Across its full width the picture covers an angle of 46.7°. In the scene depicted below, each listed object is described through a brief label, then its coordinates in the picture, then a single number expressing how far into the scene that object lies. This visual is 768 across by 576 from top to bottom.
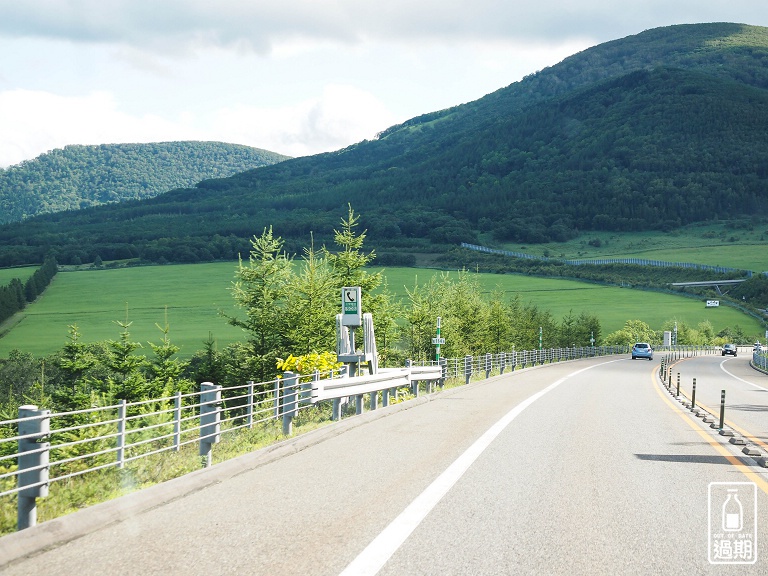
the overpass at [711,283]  160.50
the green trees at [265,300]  44.72
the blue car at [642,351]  80.81
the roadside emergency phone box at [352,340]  21.16
